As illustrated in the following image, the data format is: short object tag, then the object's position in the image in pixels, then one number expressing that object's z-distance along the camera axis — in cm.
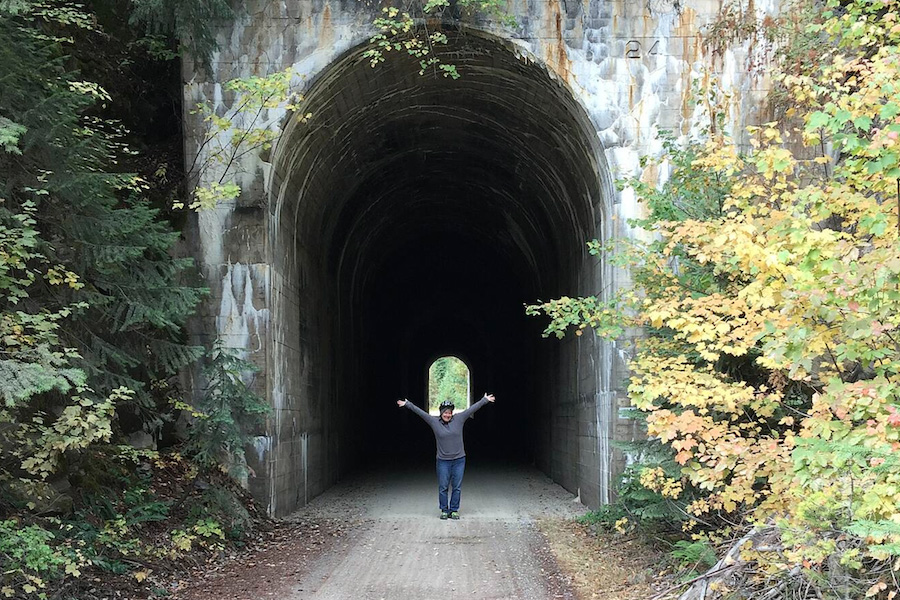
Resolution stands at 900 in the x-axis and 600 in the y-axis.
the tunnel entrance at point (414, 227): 952
